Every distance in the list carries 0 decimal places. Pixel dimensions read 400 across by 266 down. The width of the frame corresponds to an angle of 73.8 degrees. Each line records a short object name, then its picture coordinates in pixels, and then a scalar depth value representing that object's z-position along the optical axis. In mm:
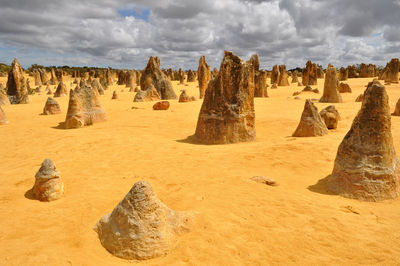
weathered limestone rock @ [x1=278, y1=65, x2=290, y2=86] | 29594
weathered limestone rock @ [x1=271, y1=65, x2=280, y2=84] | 30288
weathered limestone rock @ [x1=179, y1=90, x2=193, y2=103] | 16578
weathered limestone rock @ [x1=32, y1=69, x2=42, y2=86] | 34150
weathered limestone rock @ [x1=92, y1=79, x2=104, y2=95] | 22109
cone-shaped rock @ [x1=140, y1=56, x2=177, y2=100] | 18578
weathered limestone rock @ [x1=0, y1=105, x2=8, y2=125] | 10284
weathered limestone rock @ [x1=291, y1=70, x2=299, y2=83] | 34556
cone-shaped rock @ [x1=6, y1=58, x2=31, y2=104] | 16641
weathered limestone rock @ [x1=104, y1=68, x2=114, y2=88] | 36312
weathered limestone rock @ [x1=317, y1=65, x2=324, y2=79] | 40719
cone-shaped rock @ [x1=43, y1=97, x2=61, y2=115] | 12312
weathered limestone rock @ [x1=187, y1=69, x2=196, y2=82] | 39869
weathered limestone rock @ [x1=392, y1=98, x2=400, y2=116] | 10230
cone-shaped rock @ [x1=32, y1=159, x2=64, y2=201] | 3953
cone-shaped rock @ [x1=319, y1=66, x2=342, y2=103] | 14398
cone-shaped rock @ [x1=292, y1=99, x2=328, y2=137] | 7703
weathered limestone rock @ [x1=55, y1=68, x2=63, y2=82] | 39688
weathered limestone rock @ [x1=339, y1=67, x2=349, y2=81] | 32625
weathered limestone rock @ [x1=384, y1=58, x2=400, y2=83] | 25359
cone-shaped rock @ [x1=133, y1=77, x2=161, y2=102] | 16938
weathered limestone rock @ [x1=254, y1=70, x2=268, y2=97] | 18891
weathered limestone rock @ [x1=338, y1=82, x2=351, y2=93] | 19142
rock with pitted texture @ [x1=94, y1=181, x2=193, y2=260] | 2832
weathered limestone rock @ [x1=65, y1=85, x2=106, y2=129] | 9500
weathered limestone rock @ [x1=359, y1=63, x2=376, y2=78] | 37562
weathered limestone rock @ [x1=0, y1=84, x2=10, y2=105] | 15586
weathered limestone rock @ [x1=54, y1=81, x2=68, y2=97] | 20250
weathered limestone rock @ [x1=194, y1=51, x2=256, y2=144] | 7461
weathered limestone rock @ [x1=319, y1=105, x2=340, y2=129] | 8719
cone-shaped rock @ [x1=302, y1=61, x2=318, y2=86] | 28092
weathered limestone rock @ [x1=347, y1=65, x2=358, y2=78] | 38606
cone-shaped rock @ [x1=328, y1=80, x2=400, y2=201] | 4117
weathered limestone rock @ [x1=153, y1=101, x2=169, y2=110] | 13729
